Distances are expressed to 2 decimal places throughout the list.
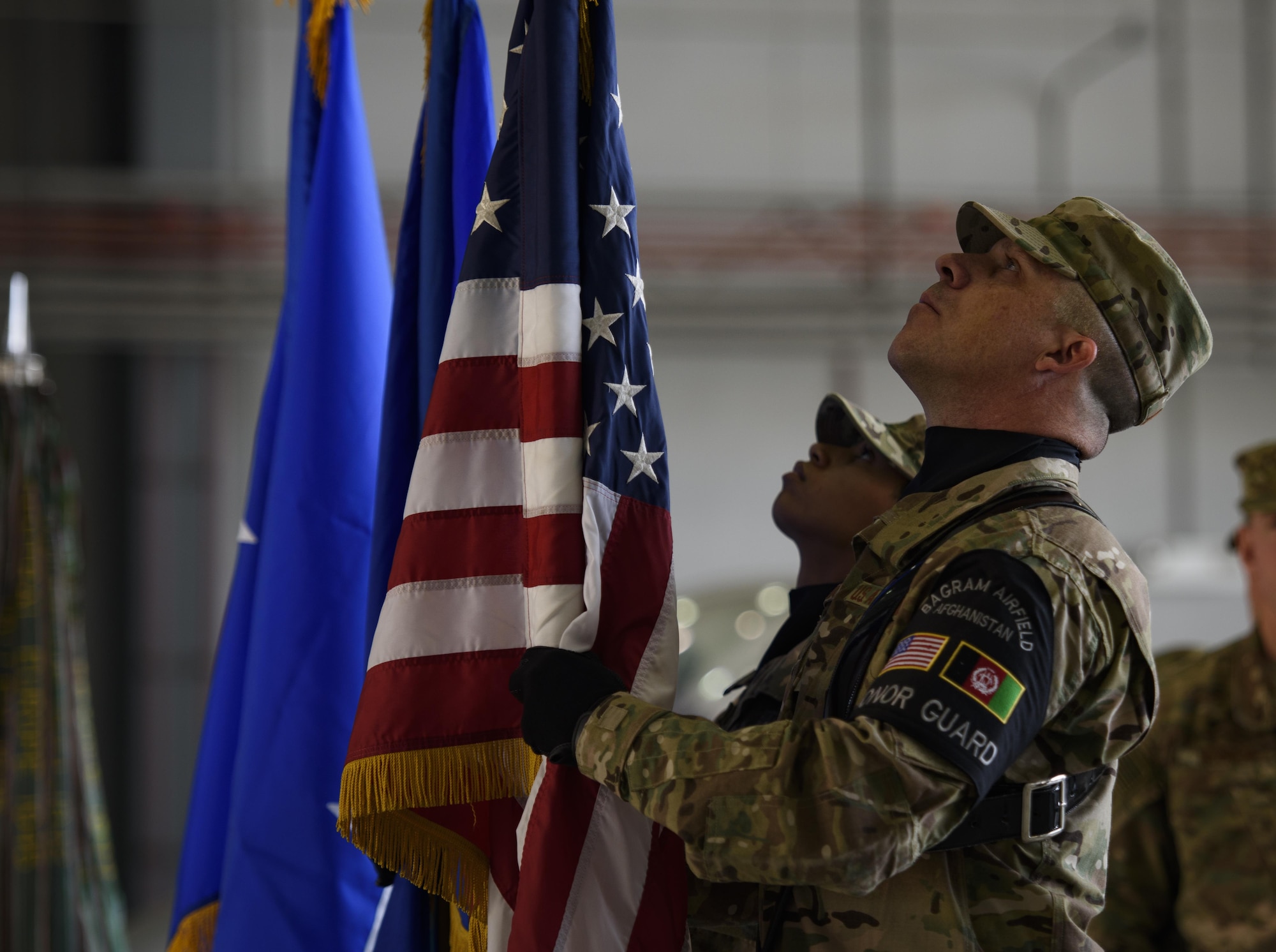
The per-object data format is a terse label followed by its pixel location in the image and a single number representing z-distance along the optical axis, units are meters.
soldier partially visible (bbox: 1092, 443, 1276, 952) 4.24
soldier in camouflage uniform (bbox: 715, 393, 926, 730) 4.02
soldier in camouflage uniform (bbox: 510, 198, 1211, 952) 3.36
